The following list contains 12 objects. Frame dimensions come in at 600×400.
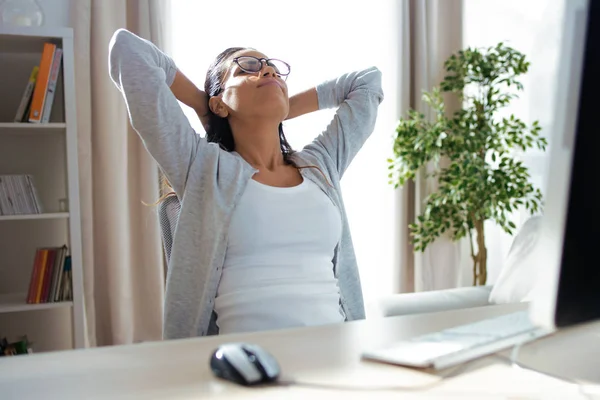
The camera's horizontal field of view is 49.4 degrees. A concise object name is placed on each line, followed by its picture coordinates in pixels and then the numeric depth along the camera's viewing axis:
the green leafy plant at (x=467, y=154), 3.14
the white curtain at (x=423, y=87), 3.52
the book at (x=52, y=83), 2.56
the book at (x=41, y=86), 2.54
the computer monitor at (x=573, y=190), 0.53
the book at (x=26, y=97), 2.57
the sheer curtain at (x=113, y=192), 2.89
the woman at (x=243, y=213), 1.39
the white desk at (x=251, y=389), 0.68
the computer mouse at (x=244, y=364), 0.70
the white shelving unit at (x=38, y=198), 2.77
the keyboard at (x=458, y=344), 0.77
